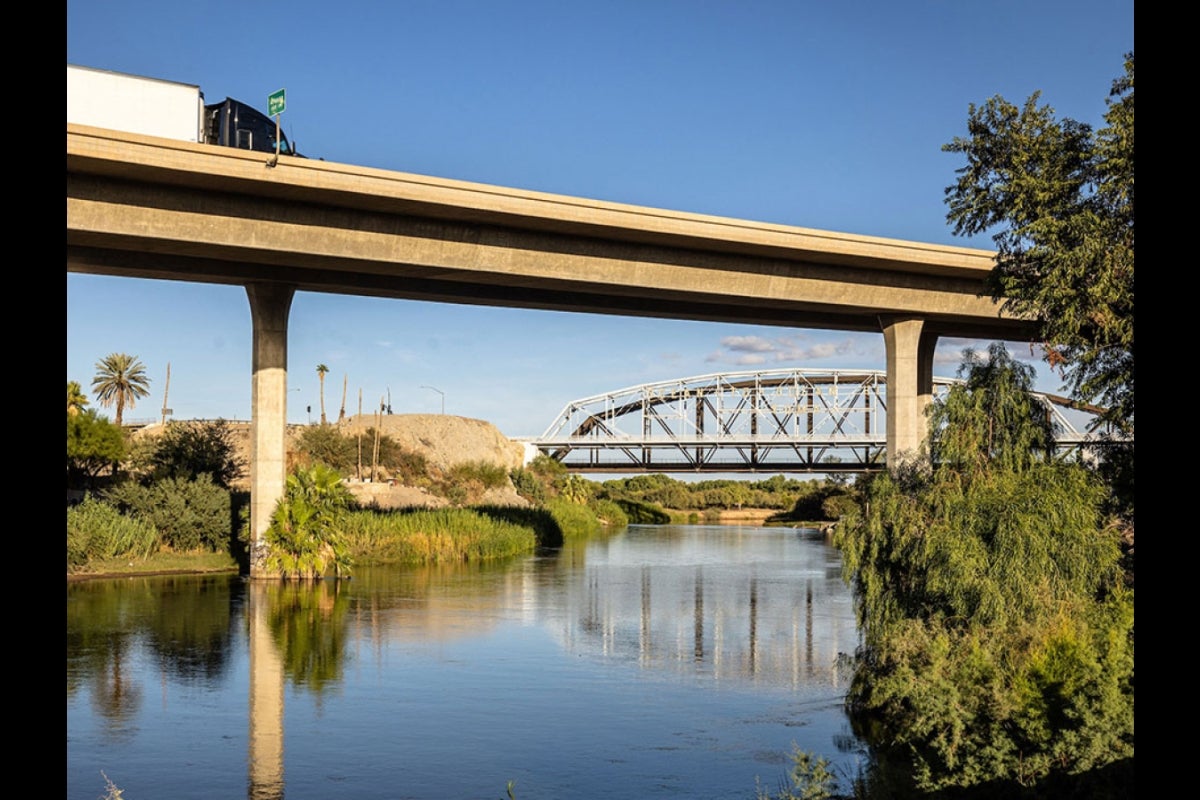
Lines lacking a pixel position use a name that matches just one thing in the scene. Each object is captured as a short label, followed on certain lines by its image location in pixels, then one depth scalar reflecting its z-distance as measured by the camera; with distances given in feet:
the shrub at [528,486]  260.42
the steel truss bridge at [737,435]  309.42
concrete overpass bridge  95.61
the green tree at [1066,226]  72.54
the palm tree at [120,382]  320.70
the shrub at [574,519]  224.74
